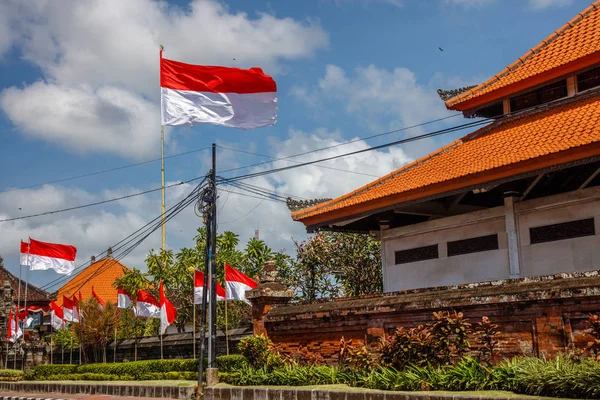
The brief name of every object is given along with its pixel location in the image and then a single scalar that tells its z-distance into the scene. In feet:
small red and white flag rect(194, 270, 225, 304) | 69.15
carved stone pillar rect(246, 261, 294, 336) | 56.13
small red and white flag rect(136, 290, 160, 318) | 81.22
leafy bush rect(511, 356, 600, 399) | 30.07
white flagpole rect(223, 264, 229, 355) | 66.04
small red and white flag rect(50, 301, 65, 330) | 93.30
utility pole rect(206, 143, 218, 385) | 55.83
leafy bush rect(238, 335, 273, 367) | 52.60
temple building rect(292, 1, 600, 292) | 43.65
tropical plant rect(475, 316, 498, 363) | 37.73
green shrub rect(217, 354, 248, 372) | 58.63
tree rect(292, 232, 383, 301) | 90.53
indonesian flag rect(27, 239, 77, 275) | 92.53
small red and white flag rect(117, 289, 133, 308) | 86.01
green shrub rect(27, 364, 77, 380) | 90.05
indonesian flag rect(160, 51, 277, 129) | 50.78
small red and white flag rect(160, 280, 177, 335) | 75.51
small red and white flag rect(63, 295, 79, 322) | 92.07
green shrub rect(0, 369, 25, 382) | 96.58
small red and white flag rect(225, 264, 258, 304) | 62.69
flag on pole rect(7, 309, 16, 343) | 108.78
